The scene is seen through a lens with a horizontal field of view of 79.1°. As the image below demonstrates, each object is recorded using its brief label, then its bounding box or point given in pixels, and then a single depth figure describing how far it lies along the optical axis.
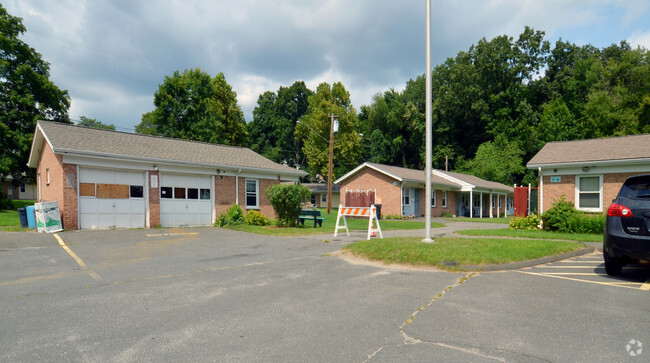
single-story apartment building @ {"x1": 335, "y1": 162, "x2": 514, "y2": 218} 30.83
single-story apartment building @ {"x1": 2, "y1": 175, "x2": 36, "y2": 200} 54.33
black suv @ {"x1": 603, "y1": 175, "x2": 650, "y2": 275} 6.76
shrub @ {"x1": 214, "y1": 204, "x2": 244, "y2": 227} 19.33
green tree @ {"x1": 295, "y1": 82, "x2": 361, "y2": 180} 47.97
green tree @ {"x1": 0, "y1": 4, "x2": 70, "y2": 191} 29.20
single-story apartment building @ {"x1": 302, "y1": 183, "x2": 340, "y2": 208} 48.34
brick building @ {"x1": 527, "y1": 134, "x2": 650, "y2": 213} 17.09
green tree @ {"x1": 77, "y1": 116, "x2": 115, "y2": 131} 59.39
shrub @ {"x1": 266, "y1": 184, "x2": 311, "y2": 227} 17.16
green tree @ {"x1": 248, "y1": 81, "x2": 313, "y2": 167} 65.06
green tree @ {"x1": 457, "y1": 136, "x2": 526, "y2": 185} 48.72
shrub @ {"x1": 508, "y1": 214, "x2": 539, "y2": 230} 18.05
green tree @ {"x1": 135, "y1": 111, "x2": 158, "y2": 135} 69.25
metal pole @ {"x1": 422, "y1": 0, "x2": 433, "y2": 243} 10.84
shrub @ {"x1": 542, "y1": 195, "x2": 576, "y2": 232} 16.44
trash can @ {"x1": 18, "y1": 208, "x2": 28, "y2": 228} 15.88
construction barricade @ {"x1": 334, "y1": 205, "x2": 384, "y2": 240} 12.88
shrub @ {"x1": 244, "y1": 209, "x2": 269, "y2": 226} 19.45
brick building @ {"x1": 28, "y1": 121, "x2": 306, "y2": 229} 15.84
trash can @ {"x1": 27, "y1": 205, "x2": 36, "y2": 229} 15.62
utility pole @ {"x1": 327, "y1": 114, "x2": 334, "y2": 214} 33.76
